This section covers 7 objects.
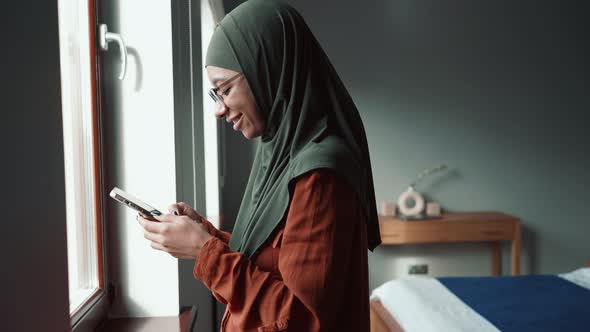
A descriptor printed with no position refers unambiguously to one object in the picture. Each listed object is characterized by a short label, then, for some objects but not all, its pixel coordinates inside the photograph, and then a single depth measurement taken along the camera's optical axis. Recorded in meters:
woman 0.79
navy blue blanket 1.98
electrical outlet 3.89
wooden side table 3.53
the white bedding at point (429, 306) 1.97
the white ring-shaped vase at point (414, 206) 3.66
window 1.06
